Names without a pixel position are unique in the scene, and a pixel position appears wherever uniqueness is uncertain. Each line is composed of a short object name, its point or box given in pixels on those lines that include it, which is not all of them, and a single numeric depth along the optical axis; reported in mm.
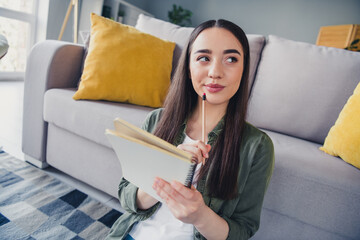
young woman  628
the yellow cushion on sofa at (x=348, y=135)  910
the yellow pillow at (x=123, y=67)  1205
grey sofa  977
